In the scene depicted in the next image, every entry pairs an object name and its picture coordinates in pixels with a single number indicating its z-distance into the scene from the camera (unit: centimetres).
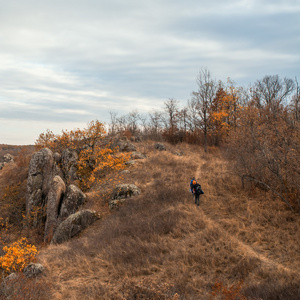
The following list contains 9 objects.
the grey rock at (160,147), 3536
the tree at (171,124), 4497
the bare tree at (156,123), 5832
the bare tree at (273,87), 4897
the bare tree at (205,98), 3778
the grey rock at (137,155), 2960
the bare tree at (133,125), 5337
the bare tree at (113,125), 5151
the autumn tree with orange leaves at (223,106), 3800
